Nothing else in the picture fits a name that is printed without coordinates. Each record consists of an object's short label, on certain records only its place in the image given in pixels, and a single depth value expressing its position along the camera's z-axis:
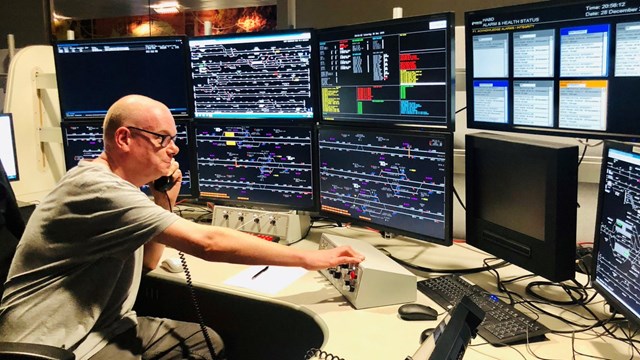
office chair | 1.67
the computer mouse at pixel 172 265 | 1.90
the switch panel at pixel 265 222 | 2.12
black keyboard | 1.34
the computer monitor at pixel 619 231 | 1.18
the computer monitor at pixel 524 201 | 1.48
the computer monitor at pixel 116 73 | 2.30
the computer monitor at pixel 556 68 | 1.42
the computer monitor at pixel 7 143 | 2.64
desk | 1.30
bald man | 1.45
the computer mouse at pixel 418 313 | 1.47
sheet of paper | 1.72
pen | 1.79
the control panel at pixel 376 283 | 1.55
